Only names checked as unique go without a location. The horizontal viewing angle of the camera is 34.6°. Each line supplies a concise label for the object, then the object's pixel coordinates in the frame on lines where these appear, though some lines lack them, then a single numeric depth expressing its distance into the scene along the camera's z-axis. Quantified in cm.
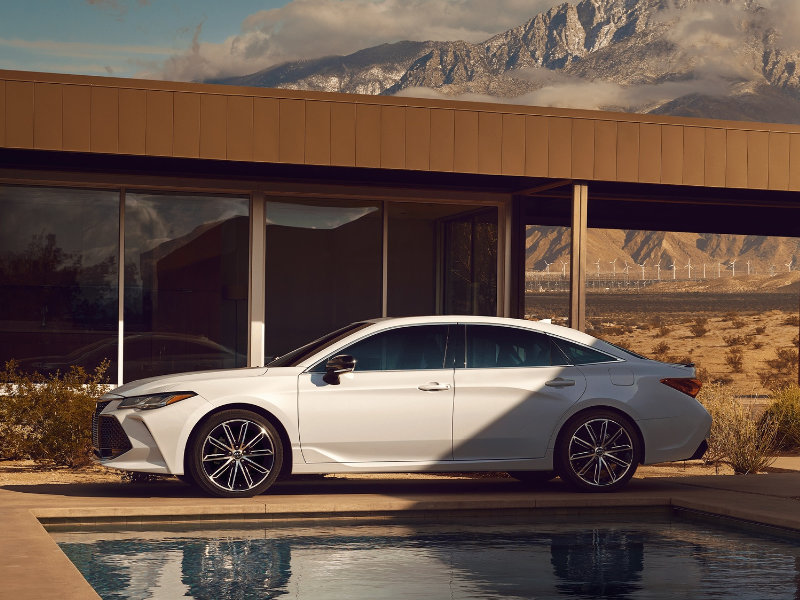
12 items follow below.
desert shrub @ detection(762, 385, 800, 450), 1650
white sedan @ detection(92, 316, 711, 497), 1017
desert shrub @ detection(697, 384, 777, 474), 1388
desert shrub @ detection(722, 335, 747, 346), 6721
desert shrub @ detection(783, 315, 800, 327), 7623
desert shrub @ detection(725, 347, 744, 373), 5441
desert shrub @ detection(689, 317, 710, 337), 7606
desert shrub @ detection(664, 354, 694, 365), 5921
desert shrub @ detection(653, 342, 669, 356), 6669
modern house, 1399
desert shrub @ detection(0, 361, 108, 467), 1354
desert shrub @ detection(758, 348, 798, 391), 4747
